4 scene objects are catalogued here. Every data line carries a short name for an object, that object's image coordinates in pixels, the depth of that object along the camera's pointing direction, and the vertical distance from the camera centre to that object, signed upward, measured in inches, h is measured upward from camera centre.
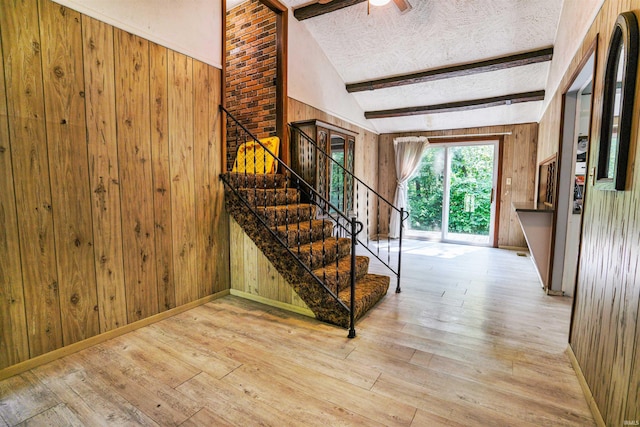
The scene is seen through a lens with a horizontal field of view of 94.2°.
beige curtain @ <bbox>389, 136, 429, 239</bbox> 254.7 +21.6
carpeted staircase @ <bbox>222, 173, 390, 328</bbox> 101.9 -23.9
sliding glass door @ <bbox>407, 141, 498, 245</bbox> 239.3 -4.3
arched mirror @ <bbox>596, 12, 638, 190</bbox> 52.3 +16.8
